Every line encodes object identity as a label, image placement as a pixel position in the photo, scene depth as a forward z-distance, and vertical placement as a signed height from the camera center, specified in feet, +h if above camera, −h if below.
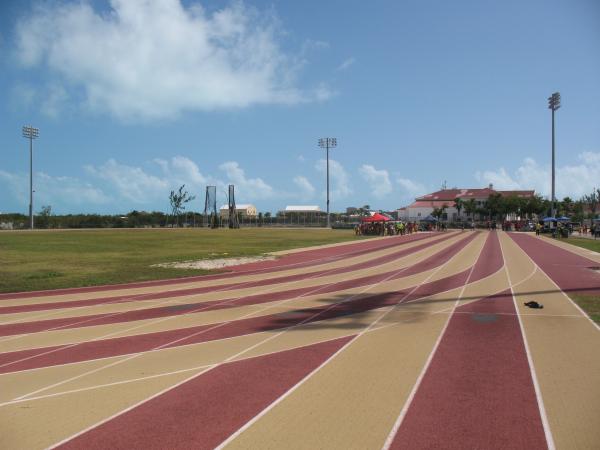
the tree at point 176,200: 359.25 +13.01
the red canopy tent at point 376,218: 164.04 +0.30
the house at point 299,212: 308.36 +4.71
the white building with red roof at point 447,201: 354.13 +14.67
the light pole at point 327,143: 288.30 +46.75
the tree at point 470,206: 327.47 +9.56
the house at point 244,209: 358.64 +6.66
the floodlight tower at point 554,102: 198.80 +50.43
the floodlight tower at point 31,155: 214.48 +27.96
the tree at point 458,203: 334.03 +11.80
